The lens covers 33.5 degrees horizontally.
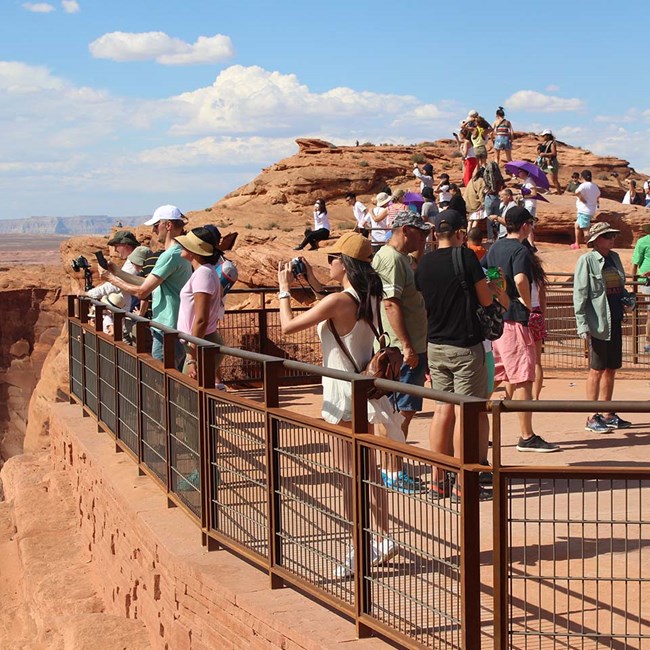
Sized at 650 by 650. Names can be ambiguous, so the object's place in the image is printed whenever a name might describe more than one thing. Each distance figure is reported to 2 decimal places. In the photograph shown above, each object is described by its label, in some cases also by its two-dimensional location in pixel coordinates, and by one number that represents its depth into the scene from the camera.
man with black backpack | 7.33
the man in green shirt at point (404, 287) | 7.58
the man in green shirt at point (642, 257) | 15.27
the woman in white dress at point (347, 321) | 5.79
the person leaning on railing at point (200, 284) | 7.93
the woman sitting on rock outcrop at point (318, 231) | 20.14
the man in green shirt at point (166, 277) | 8.76
